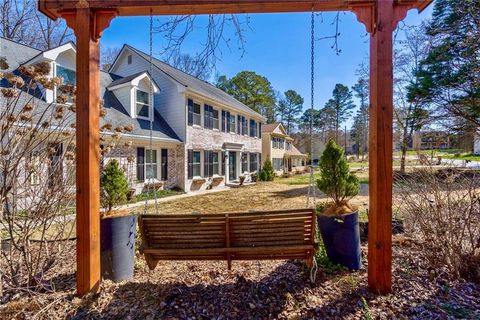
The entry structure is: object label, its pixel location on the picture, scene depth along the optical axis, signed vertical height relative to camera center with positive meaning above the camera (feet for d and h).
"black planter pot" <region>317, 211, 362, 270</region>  10.89 -3.21
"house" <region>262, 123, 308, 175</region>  89.81 +3.33
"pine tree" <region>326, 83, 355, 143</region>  166.50 +33.23
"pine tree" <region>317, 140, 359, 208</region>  12.73 -0.83
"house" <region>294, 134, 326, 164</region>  156.72 +10.44
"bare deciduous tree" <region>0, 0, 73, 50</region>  50.83 +26.88
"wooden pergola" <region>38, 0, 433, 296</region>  9.43 +1.38
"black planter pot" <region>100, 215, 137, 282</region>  10.62 -3.42
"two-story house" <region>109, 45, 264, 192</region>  48.67 +7.67
